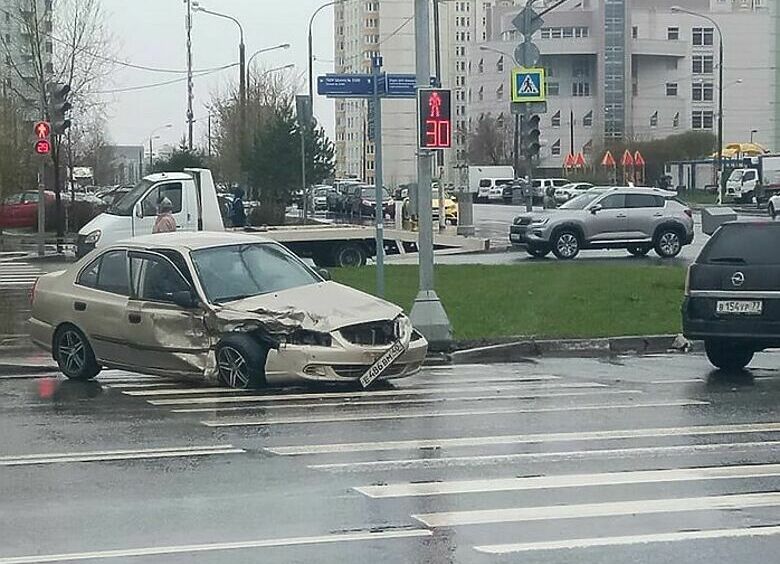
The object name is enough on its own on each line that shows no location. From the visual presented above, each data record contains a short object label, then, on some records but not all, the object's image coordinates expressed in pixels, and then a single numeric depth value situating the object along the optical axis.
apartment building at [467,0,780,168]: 115.75
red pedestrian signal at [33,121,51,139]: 31.89
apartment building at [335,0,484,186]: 104.75
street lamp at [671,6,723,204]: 71.56
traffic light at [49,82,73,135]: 30.73
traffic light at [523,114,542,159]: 29.95
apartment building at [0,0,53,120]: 43.81
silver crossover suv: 33.34
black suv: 14.37
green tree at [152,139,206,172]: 55.31
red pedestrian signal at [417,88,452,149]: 16.39
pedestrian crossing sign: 29.73
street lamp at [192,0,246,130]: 49.62
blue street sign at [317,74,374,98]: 17.09
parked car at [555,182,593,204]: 66.56
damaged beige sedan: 12.77
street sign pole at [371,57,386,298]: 17.11
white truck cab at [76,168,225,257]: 28.36
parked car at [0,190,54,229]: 48.78
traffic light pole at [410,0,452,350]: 16.33
